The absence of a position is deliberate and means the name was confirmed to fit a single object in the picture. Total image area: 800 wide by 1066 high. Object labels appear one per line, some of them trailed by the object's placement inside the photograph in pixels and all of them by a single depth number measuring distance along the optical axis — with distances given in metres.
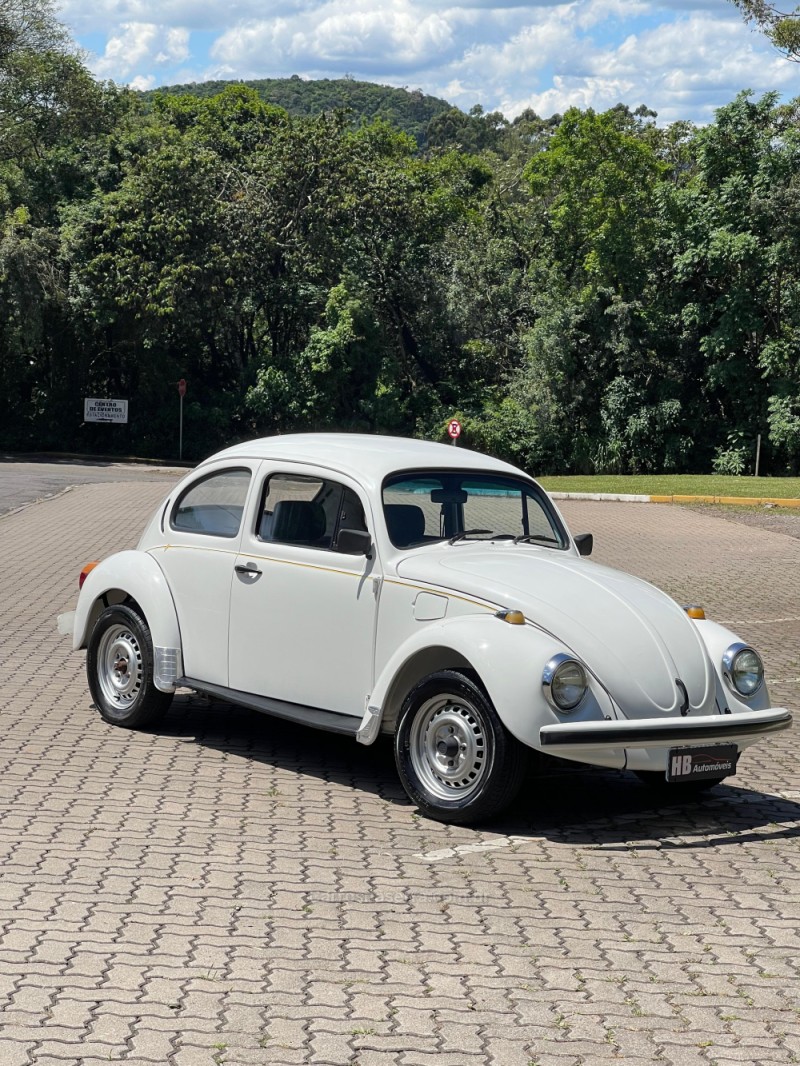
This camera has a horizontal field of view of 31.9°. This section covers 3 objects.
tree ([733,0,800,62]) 37.81
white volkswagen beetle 6.48
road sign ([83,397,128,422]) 47.53
